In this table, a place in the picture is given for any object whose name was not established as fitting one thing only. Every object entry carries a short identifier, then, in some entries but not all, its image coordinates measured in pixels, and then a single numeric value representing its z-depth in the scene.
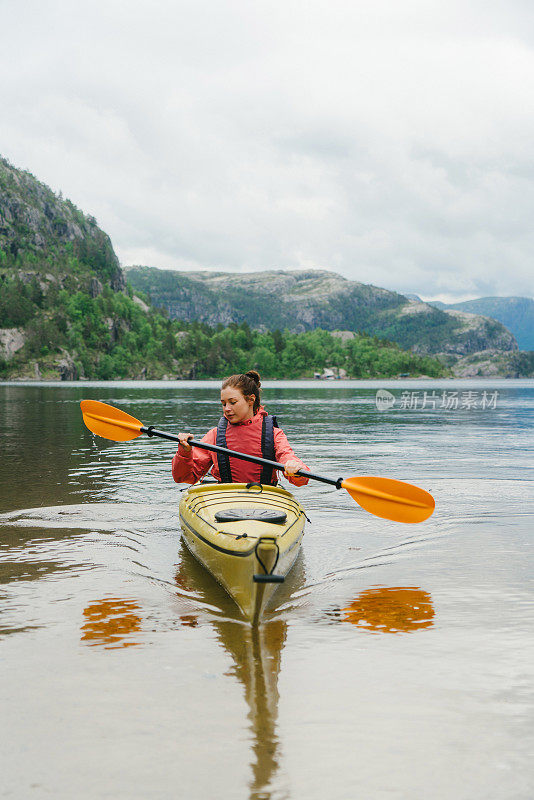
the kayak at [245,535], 5.84
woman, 8.51
